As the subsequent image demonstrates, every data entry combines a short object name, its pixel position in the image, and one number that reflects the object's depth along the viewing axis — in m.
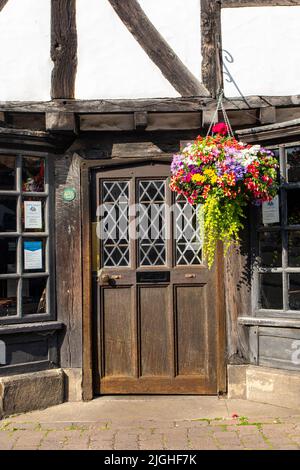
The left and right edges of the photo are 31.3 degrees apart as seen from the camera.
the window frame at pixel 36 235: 5.44
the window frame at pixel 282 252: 5.36
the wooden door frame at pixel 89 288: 5.57
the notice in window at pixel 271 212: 5.42
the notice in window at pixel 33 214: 5.55
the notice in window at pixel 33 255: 5.53
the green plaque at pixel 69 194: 5.65
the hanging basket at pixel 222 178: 4.59
